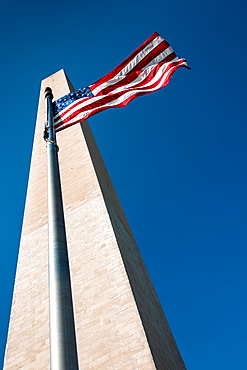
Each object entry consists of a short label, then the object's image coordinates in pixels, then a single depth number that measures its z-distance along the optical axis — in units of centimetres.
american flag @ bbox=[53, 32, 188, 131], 706
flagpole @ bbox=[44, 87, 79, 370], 341
